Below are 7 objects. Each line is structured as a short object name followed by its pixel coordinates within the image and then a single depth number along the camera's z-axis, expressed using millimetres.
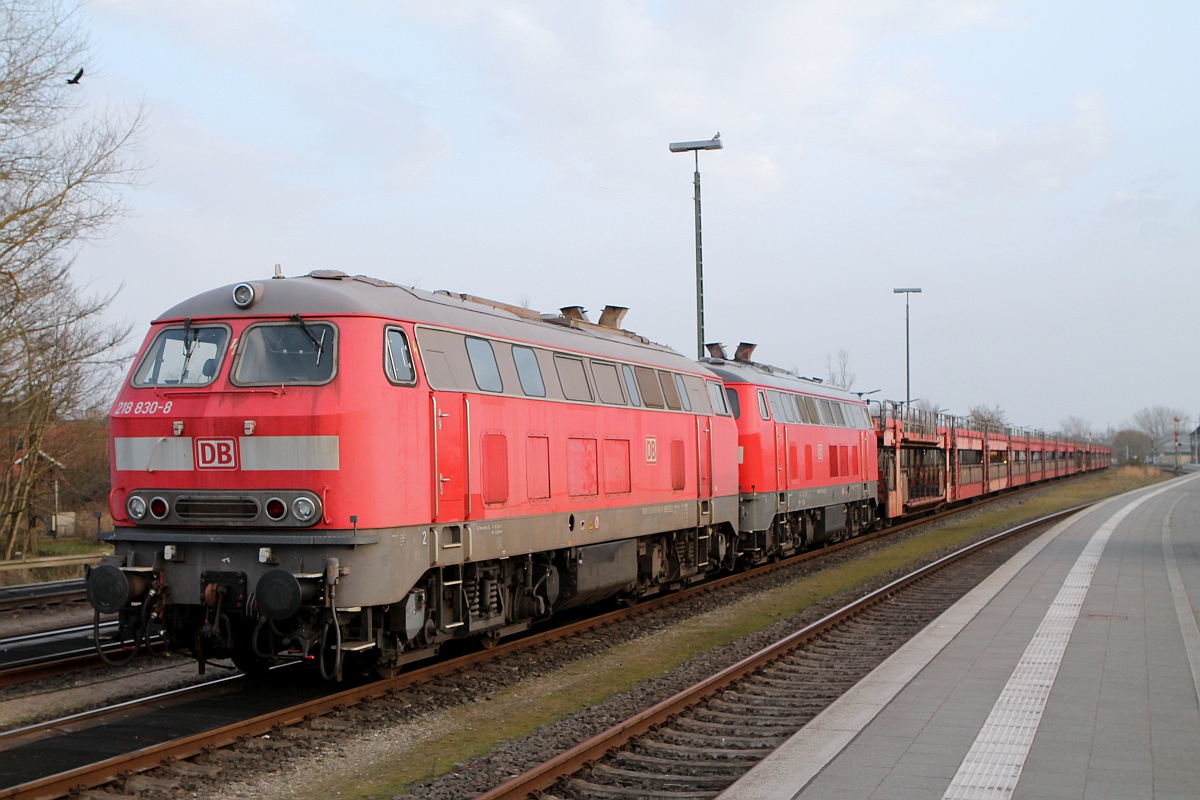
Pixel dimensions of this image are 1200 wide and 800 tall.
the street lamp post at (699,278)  22219
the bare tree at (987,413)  110562
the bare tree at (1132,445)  154412
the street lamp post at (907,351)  46062
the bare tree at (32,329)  20734
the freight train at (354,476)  8930
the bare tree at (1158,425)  188250
